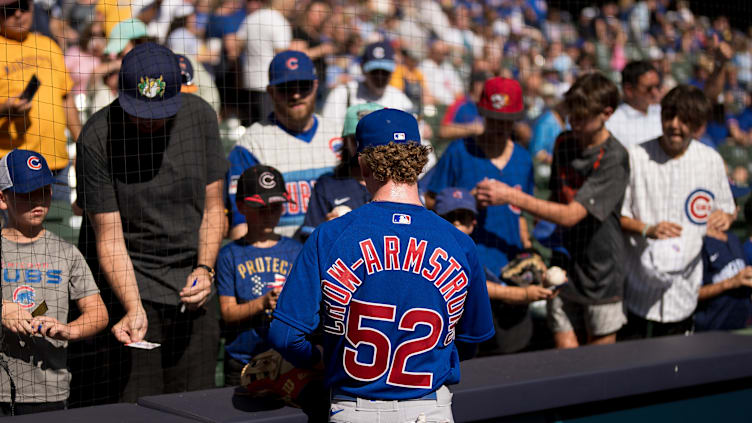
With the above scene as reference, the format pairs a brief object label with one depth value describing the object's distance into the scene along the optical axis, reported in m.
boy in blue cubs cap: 3.19
